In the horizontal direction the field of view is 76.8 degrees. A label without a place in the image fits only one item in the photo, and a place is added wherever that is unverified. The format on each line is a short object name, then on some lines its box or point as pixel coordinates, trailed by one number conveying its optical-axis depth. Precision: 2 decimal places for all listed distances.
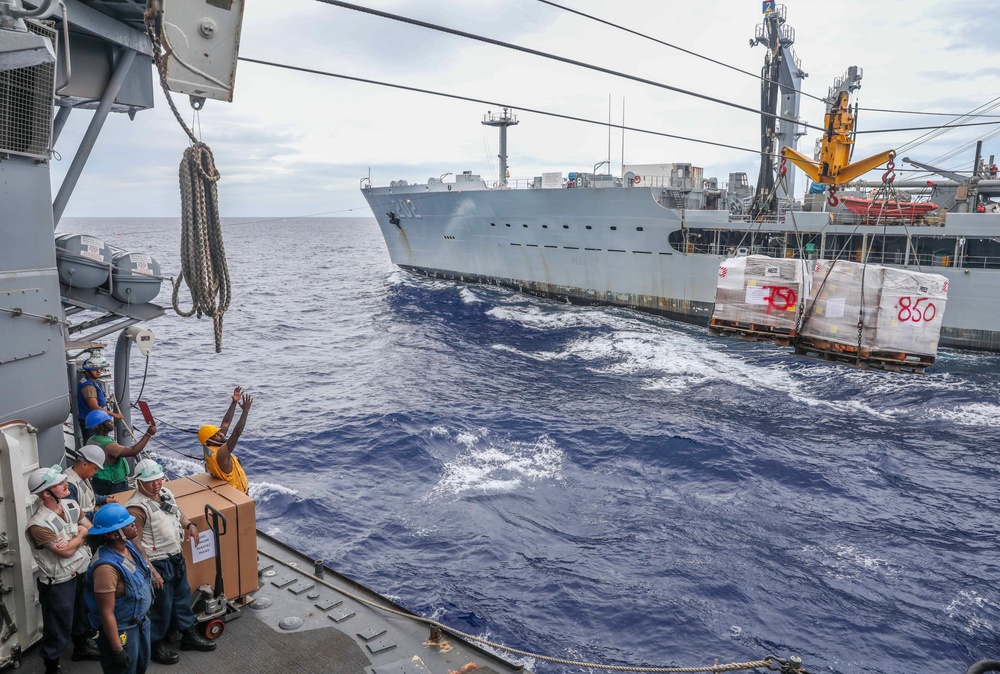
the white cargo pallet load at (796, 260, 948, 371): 14.93
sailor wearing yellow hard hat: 6.67
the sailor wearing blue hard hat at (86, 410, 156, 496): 7.10
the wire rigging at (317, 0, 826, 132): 5.79
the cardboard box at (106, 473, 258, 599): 5.90
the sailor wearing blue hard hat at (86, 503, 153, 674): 4.50
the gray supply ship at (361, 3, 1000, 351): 27.62
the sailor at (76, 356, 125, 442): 8.50
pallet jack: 5.84
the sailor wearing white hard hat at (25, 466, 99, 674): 5.02
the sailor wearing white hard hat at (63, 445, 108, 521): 5.93
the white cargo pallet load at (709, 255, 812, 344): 16.36
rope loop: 6.20
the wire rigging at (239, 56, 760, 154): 6.94
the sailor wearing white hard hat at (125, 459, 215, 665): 5.18
